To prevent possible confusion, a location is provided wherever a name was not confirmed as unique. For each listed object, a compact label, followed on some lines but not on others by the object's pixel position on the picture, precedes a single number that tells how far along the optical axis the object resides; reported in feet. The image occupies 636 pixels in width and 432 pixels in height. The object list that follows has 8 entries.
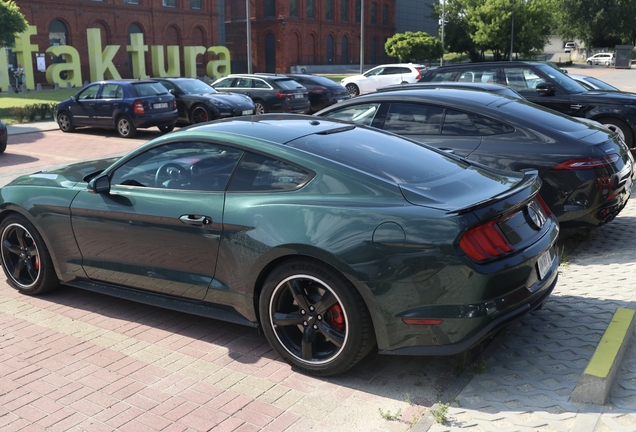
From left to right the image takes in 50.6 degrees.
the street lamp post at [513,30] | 191.62
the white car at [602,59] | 227.92
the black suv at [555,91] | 36.22
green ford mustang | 12.56
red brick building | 152.56
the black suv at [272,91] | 71.92
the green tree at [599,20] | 249.34
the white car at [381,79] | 105.19
